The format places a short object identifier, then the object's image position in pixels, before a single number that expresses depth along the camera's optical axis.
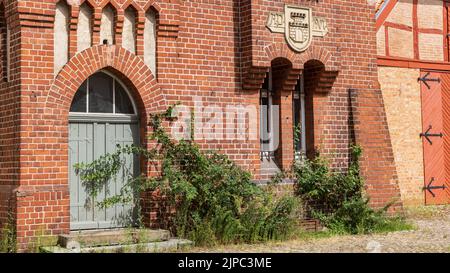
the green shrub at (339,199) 12.37
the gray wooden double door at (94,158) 10.69
